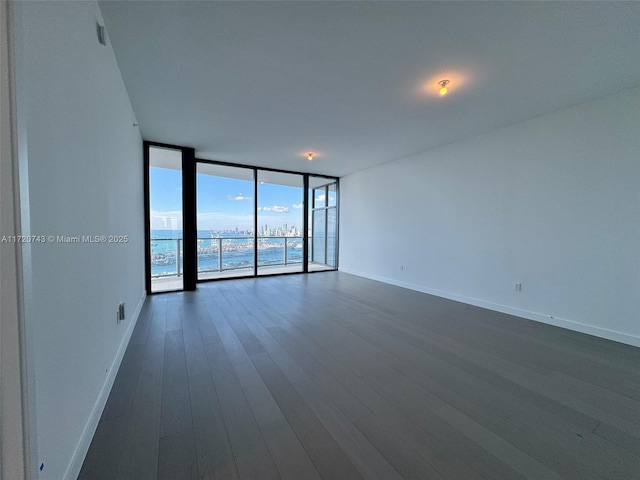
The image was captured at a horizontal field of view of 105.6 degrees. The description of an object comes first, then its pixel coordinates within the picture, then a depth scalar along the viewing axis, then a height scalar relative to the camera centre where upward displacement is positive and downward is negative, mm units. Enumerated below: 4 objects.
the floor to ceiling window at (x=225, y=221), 5195 +217
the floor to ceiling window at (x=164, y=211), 4188 +339
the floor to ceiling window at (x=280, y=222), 5980 +254
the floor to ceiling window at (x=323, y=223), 7113 +269
